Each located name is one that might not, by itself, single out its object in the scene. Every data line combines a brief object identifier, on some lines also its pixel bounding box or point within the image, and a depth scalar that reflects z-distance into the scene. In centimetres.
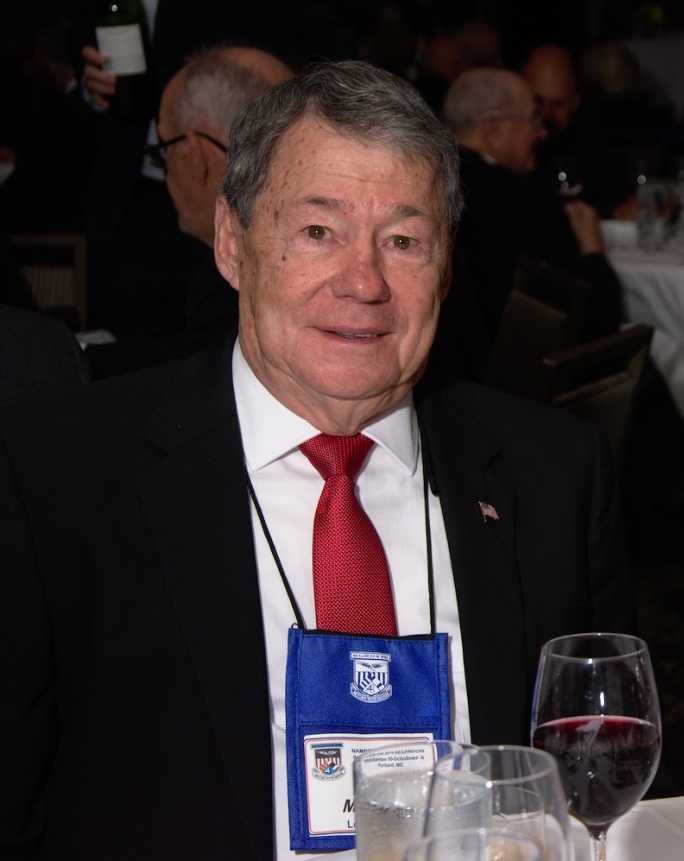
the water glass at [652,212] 500
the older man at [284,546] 134
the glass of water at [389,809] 106
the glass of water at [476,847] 100
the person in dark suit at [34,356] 148
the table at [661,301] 311
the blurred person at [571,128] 677
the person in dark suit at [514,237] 304
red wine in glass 111
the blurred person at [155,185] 269
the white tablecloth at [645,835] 117
